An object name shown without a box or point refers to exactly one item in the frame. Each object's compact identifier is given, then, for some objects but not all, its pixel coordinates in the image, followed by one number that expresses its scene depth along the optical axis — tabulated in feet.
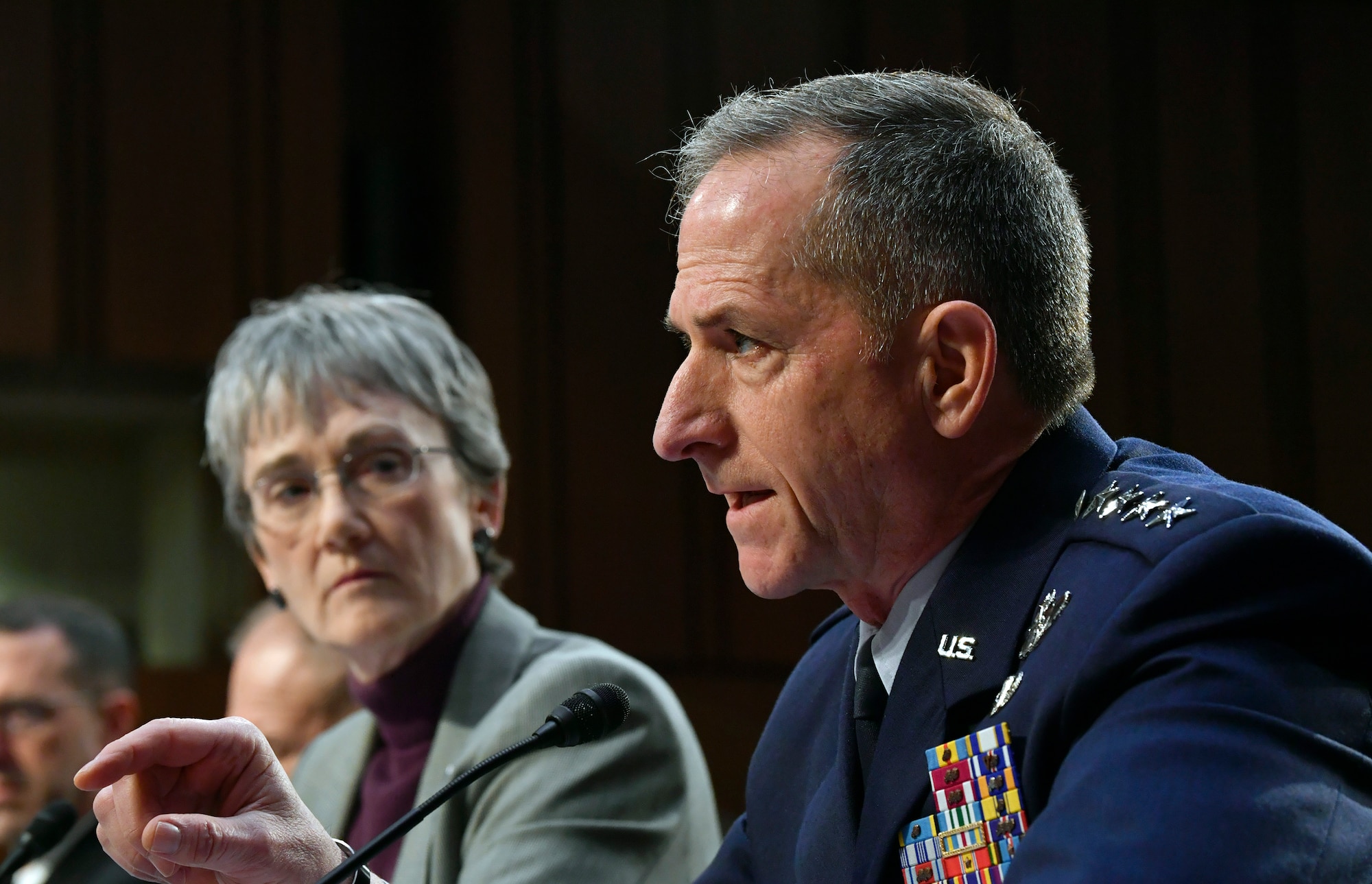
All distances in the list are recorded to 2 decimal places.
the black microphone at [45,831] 7.09
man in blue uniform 4.61
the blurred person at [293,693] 11.76
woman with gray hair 7.37
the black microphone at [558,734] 4.91
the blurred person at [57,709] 10.87
